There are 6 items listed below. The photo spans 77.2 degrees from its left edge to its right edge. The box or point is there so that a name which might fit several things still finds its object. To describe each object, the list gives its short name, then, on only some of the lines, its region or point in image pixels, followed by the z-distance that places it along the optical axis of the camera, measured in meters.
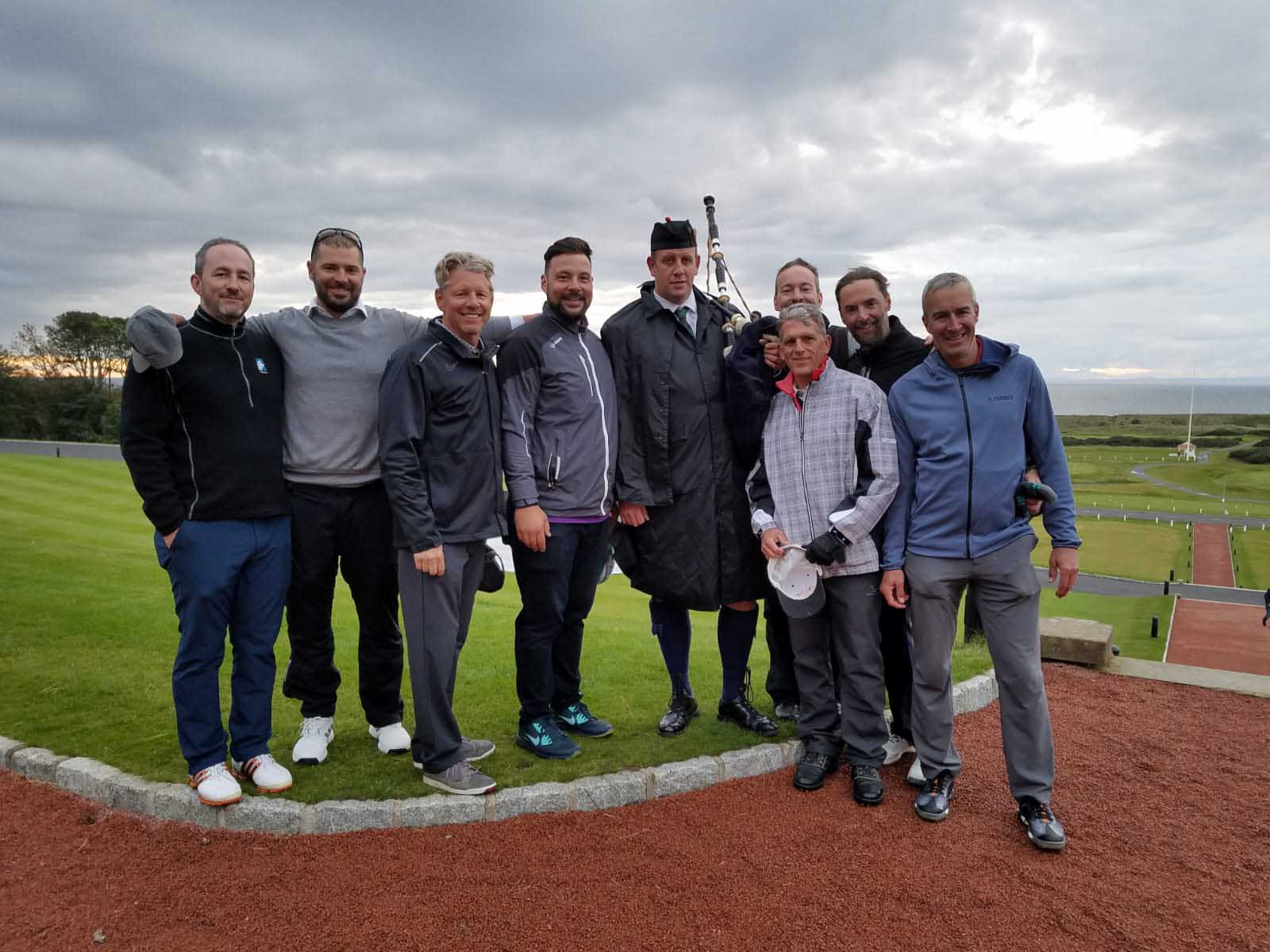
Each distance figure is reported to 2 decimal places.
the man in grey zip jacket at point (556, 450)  4.19
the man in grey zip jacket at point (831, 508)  4.01
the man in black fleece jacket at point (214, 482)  3.71
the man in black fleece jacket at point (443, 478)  3.82
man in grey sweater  4.09
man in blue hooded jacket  3.80
